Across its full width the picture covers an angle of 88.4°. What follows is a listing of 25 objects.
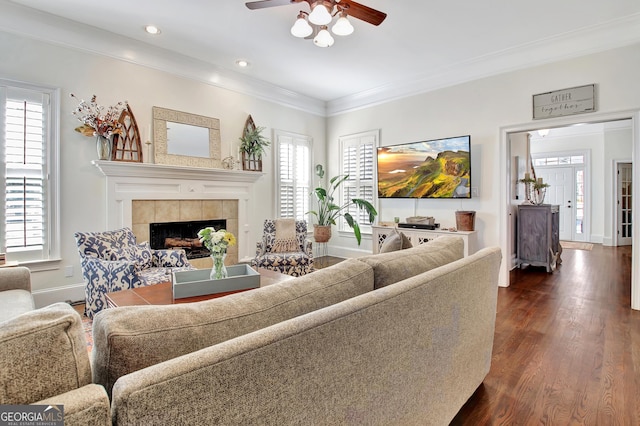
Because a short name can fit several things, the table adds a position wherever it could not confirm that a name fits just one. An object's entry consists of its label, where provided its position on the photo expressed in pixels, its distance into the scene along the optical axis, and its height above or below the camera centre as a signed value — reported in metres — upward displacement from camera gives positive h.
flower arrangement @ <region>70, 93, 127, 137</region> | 3.53 +1.00
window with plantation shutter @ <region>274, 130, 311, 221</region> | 5.56 +0.67
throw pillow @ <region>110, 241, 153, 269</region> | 2.95 -0.39
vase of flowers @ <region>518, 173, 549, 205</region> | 5.34 +0.38
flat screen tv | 4.50 +0.64
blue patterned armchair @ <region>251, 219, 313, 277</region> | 3.89 -0.53
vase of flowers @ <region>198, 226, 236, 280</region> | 2.35 -0.24
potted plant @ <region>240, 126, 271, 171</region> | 4.95 +0.98
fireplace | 4.16 -0.31
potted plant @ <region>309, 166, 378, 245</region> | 5.48 +0.04
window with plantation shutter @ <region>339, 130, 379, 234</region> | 5.71 +0.76
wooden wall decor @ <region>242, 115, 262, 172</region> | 5.01 +0.84
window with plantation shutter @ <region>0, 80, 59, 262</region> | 3.18 +0.40
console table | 4.32 -0.32
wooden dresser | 5.00 -0.35
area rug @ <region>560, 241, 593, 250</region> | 7.18 -0.74
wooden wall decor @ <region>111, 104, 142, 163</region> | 3.78 +0.82
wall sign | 3.60 +1.26
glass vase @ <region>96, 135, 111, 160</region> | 3.63 +0.72
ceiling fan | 2.55 +1.64
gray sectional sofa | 0.66 -0.35
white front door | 8.20 +0.42
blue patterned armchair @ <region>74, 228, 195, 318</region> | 2.59 -0.45
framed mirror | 4.15 +0.98
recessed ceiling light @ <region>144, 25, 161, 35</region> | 3.54 +1.99
